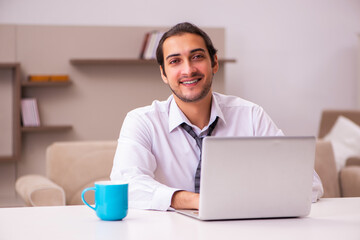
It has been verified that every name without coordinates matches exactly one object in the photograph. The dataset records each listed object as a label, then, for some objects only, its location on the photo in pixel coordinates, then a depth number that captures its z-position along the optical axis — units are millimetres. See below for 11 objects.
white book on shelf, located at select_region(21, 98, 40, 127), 4484
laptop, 1262
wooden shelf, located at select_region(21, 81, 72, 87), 4435
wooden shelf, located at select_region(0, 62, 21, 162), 4379
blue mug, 1317
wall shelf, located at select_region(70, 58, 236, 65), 4496
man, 1883
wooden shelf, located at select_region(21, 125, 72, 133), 4418
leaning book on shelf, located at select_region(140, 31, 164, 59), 4570
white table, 1178
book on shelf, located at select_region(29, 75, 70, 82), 4480
